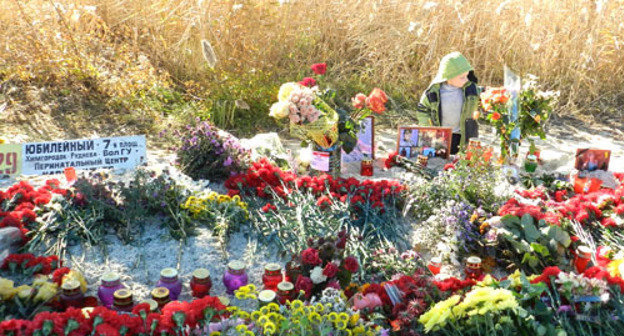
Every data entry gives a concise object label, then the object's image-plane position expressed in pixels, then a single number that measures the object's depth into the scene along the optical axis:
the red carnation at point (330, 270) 2.74
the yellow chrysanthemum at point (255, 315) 2.39
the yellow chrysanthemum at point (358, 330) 2.44
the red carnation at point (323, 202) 3.82
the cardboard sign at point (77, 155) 3.75
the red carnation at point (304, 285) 2.74
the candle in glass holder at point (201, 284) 2.85
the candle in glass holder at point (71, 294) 2.64
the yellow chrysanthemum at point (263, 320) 2.30
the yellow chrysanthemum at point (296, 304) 2.42
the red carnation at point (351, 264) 2.83
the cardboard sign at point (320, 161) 4.37
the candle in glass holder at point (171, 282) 2.82
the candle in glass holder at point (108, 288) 2.74
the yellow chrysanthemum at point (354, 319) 2.48
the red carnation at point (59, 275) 2.75
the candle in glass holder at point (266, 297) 2.57
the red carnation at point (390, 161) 4.86
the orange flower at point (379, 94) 4.47
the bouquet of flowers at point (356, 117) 4.48
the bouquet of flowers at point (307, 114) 4.13
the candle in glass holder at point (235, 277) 2.93
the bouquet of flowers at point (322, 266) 2.76
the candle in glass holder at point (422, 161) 4.71
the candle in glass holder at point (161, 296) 2.66
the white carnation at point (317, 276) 2.77
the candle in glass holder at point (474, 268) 3.08
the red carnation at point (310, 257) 2.83
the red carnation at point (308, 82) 4.45
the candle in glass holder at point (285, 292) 2.70
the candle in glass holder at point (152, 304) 2.55
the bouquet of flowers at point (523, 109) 4.59
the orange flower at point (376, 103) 4.47
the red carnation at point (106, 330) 2.19
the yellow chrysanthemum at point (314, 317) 2.33
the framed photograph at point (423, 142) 4.91
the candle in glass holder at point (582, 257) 3.22
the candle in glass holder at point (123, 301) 2.60
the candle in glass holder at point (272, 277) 2.89
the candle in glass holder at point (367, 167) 4.67
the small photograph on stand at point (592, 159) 4.42
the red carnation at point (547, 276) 2.84
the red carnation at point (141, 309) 2.45
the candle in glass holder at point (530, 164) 4.68
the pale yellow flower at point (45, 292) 2.58
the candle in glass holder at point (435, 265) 3.21
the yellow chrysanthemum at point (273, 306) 2.45
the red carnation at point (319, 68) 4.45
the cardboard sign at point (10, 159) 3.71
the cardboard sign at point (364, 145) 4.89
